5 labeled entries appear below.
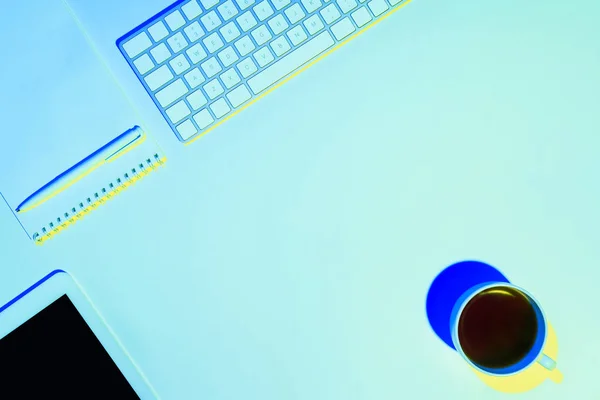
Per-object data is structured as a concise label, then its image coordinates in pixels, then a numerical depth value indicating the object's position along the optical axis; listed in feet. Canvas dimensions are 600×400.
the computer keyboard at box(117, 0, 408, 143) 2.41
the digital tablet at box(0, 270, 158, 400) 2.24
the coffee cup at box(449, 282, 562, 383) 2.29
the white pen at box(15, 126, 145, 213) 2.36
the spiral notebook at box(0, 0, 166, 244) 2.39
